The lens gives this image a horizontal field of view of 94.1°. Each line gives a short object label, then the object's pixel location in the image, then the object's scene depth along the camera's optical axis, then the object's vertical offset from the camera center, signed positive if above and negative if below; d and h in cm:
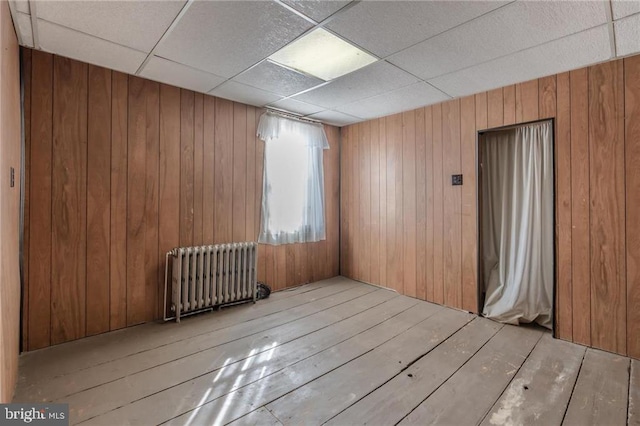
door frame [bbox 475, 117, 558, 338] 265 -2
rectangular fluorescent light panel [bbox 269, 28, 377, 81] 214 +127
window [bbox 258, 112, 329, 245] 374 +46
